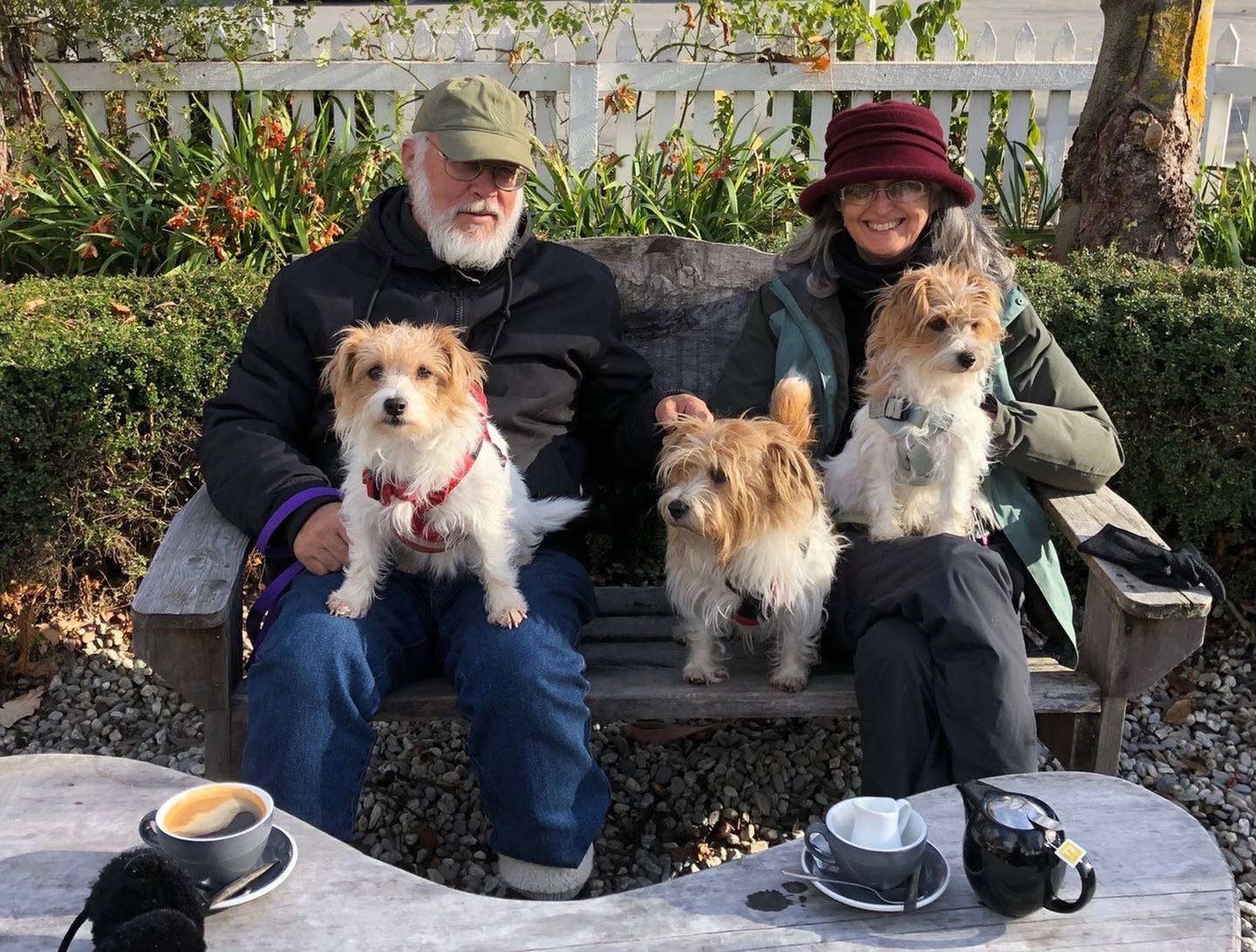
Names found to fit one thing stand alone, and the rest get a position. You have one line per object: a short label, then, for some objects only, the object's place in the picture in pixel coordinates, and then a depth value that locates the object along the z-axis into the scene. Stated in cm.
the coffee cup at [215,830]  200
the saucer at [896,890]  204
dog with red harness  288
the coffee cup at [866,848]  203
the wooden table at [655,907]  201
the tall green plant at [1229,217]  557
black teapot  197
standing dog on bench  290
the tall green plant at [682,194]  570
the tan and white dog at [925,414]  308
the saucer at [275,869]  205
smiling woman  287
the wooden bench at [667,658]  296
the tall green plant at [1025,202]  620
